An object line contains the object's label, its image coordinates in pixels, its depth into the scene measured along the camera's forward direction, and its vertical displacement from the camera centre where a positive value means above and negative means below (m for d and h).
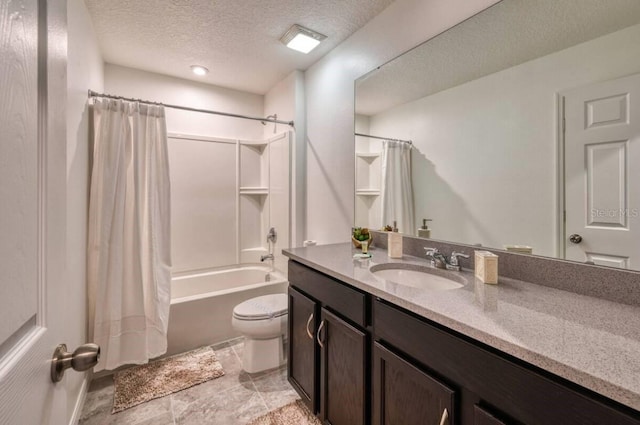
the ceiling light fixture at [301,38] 1.97 +1.28
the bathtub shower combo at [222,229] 2.34 -0.17
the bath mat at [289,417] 1.55 -1.16
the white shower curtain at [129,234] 1.87 -0.15
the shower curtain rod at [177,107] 1.91 +0.84
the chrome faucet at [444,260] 1.32 -0.24
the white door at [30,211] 0.37 +0.00
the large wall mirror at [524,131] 0.95 +0.35
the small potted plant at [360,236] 1.80 -0.16
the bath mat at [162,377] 1.75 -1.14
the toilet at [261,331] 1.91 -0.81
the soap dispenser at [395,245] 1.59 -0.19
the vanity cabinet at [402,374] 0.62 -0.49
